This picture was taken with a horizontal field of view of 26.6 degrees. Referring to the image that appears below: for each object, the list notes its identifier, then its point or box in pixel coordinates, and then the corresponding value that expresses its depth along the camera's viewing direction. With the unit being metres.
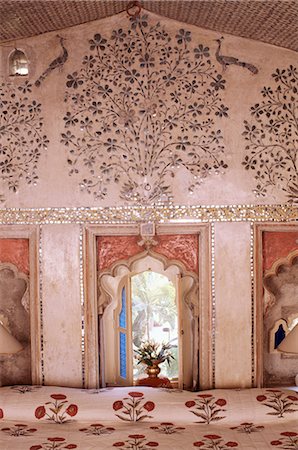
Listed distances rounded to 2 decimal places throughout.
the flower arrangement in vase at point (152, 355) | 5.16
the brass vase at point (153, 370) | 5.14
